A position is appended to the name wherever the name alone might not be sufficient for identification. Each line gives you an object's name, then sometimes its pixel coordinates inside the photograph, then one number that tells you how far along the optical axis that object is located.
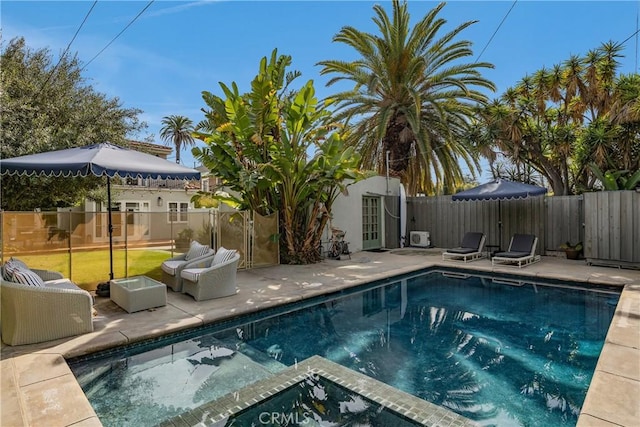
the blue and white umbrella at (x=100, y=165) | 5.37
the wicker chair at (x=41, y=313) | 4.34
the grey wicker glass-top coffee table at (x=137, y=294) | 5.76
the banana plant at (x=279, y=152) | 9.27
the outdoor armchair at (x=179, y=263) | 7.20
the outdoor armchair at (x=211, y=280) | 6.46
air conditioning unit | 14.66
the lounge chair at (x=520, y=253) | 10.11
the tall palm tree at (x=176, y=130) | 34.66
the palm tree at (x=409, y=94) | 13.31
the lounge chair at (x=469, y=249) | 11.21
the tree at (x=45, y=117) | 9.98
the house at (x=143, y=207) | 7.39
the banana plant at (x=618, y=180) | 9.65
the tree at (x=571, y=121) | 10.93
